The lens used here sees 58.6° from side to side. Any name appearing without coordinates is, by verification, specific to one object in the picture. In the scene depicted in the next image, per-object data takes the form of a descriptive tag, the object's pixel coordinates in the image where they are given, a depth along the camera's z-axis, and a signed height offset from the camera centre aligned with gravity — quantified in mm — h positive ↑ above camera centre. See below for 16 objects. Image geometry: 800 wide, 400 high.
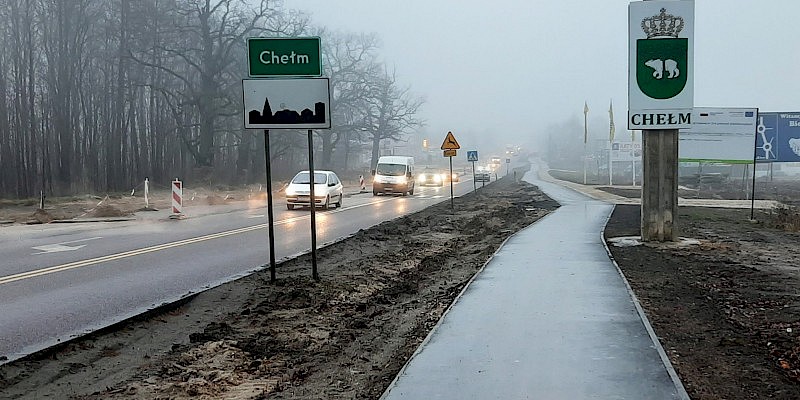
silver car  28484 -1509
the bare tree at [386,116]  69875 +3778
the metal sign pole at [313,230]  10406 -1147
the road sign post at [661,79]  15016 +1429
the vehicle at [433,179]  64000 -2572
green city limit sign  9891 +1344
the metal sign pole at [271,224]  10234 -1013
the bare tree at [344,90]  65250 +5801
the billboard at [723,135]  29594 +460
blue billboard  32031 +336
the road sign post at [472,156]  35319 -297
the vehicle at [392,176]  42062 -1453
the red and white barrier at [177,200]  24328 -1525
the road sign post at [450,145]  28078 +217
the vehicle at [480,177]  65300 -2540
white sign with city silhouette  9875 +732
